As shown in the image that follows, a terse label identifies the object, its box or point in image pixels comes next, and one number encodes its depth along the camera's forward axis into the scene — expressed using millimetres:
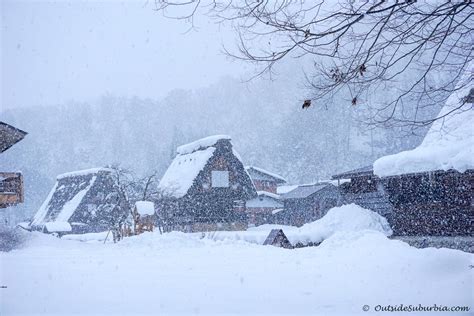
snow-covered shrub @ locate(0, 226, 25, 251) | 14328
